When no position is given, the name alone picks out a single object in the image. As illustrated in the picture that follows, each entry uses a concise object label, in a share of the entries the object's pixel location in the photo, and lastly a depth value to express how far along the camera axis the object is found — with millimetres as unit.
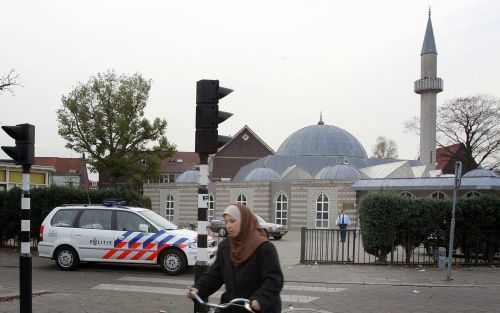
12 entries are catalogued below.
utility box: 14654
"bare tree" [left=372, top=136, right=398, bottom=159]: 94562
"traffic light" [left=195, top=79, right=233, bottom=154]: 7047
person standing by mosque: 25141
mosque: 39938
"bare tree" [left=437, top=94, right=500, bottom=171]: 53562
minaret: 53469
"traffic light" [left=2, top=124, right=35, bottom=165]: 8305
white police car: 12766
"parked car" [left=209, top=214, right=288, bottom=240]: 27942
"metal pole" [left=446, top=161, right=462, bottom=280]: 12875
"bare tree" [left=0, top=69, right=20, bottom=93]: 16500
